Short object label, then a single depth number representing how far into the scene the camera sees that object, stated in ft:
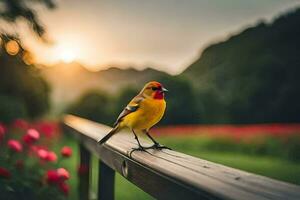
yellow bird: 4.81
